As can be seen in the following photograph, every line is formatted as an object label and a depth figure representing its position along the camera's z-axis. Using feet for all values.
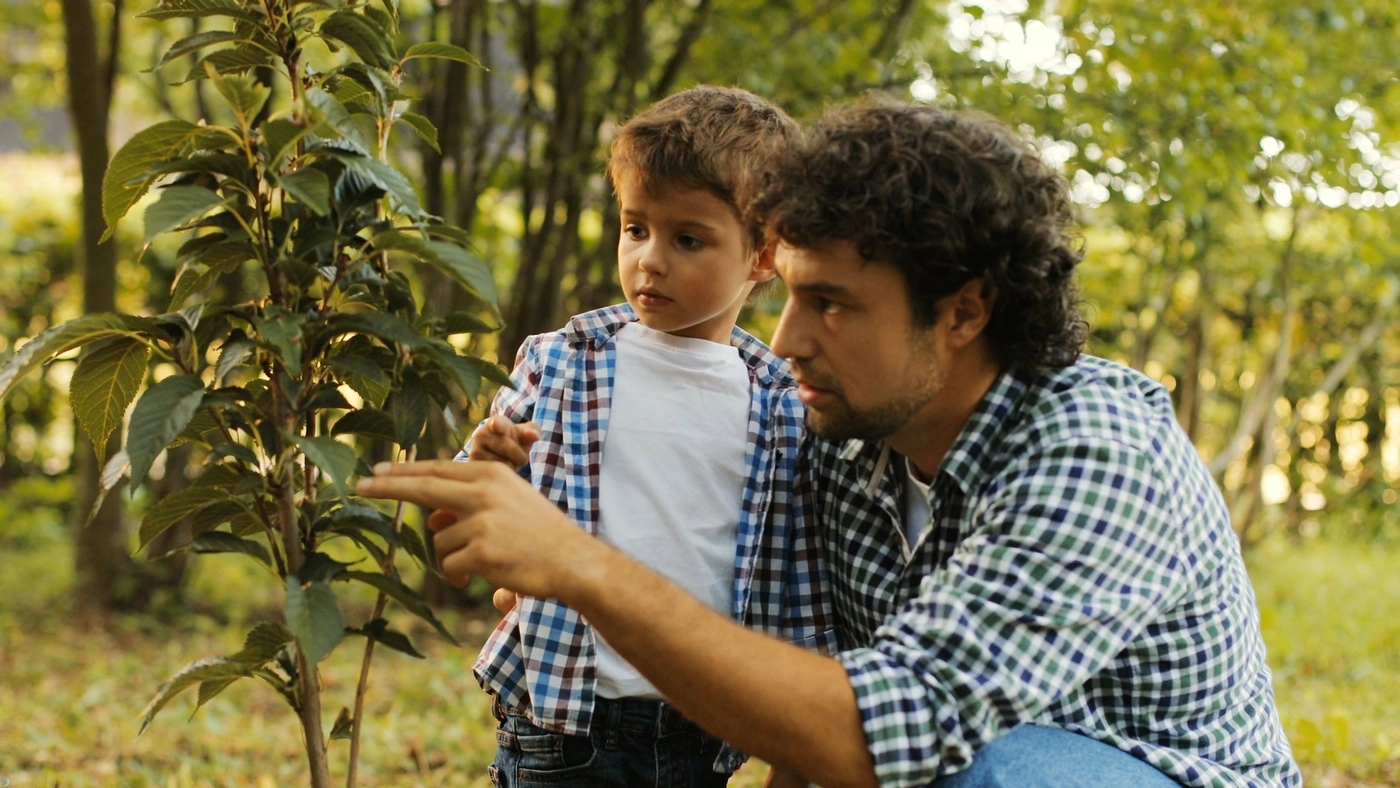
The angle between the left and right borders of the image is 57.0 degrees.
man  5.17
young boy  6.63
